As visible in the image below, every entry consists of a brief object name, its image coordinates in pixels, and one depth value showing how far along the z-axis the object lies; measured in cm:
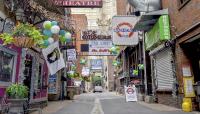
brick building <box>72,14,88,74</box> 7494
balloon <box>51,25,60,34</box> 1105
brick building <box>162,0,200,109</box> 1271
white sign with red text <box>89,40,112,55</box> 2891
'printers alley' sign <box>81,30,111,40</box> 2778
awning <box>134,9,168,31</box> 1542
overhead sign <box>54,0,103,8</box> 1864
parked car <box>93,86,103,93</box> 6870
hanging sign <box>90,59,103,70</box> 6332
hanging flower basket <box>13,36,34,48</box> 870
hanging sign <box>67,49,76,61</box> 2752
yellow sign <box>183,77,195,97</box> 1315
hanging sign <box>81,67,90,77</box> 5734
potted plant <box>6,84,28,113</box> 805
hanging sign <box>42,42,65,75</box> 1367
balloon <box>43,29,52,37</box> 1135
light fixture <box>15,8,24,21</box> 991
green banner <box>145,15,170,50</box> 1481
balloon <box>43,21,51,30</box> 1116
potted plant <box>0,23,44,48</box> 870
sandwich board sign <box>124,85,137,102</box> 1997
